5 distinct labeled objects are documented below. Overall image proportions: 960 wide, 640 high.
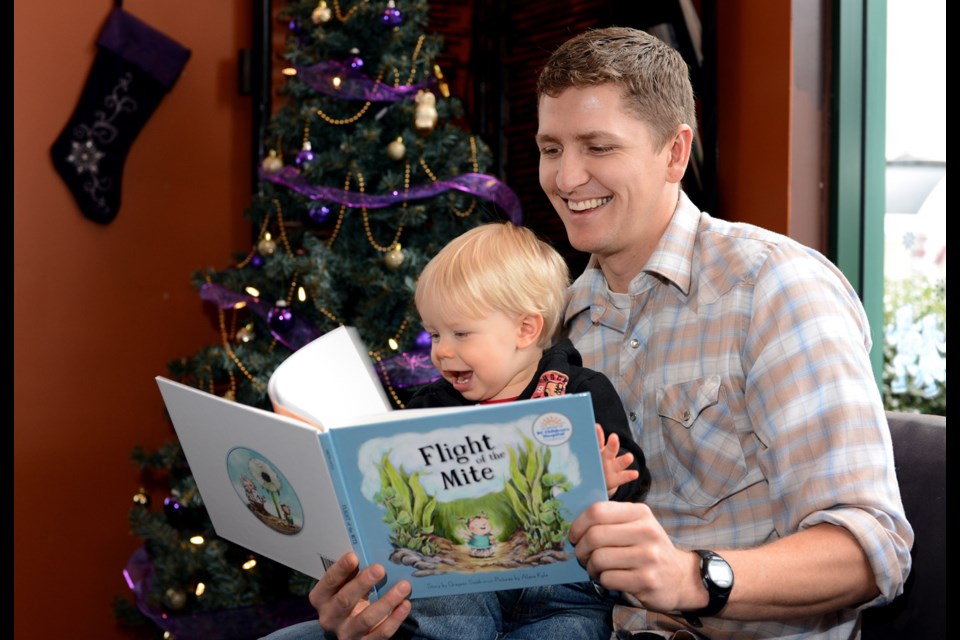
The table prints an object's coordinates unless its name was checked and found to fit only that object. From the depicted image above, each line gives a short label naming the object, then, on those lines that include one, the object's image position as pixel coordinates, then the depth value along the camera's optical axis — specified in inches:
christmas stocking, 139.7
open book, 46.3
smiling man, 49.4
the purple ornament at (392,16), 115.0
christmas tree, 113.2
